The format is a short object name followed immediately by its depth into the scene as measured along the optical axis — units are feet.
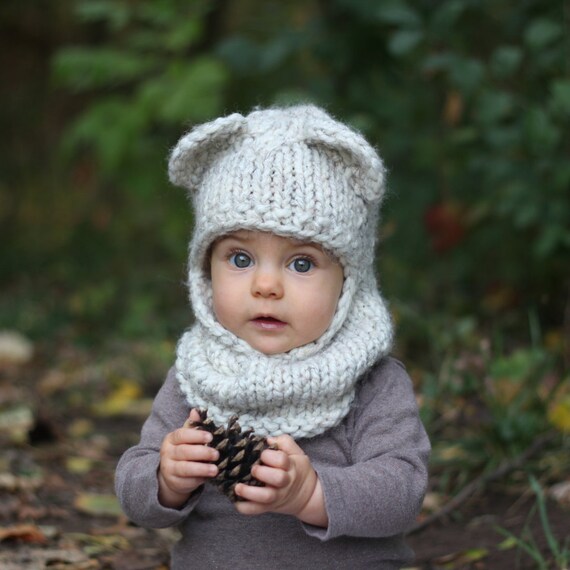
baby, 6.42
